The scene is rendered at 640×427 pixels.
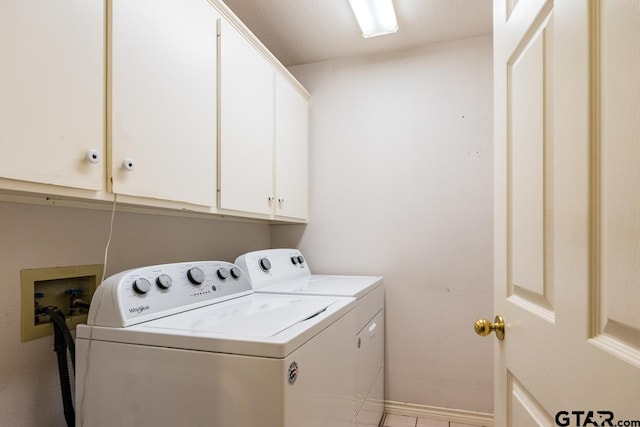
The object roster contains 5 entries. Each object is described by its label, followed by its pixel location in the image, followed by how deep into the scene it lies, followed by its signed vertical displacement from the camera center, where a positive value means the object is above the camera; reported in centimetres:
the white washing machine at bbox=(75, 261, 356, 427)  89 -39
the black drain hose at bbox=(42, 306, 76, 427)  108 -42
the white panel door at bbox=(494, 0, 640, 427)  52 +0
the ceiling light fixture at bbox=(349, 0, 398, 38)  184 +108
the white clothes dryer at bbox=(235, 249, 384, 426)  168 -40
